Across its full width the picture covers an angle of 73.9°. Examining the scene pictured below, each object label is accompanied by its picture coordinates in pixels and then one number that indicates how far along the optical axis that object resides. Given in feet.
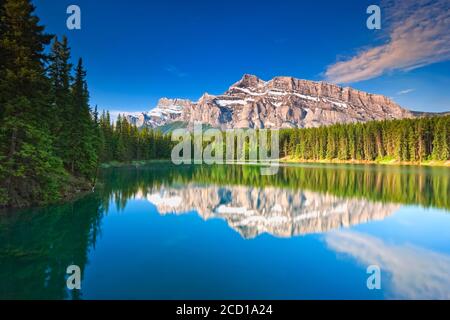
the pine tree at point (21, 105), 71.00
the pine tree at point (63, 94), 114.73
